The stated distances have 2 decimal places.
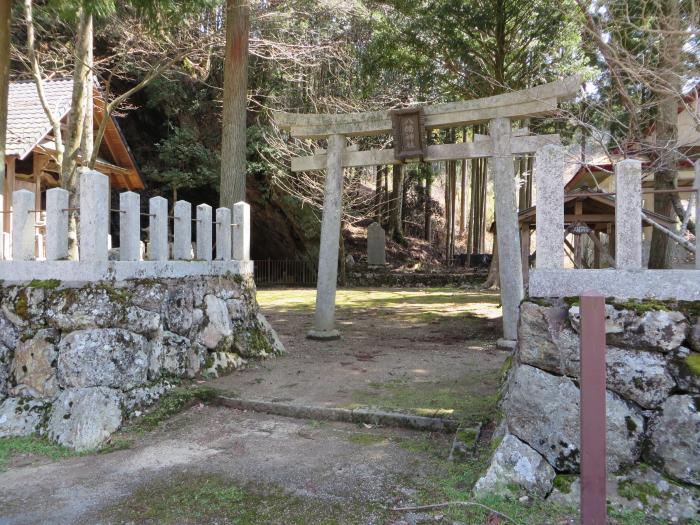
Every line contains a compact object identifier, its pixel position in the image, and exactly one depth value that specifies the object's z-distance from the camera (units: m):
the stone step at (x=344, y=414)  4.69
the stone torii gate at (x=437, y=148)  7.65
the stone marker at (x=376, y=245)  22.19
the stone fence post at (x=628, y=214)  3.53
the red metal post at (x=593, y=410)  2.08
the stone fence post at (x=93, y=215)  5.00
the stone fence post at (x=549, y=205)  3.73
